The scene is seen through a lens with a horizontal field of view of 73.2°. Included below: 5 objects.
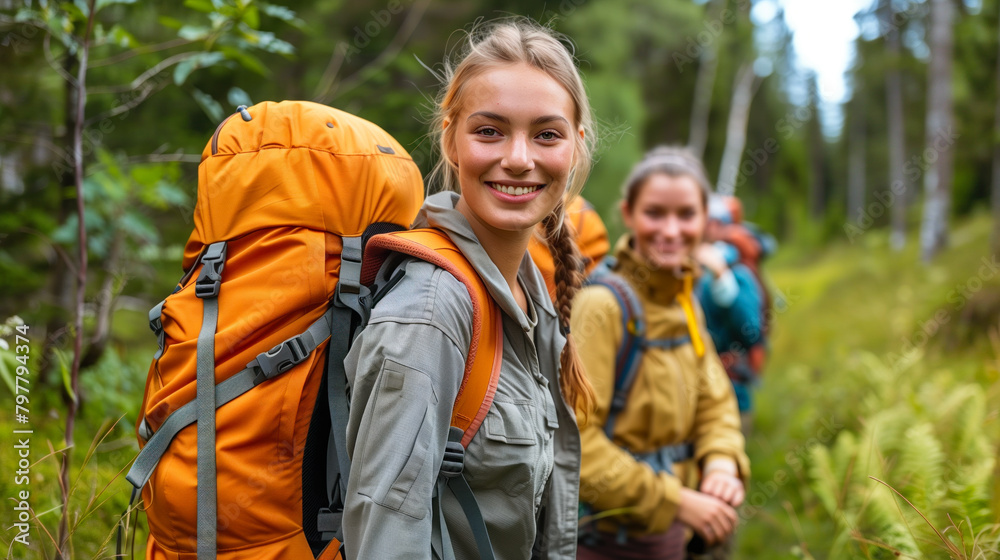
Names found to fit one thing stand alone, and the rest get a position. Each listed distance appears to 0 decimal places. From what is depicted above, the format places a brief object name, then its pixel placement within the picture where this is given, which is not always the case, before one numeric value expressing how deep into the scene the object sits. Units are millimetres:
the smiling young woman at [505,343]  1375
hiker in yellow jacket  2812
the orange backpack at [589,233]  3133
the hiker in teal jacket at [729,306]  4879
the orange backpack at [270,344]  1625
